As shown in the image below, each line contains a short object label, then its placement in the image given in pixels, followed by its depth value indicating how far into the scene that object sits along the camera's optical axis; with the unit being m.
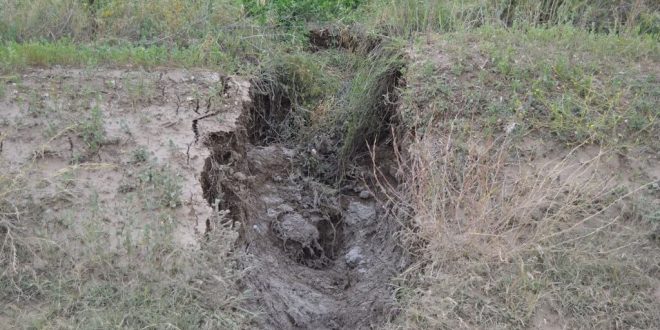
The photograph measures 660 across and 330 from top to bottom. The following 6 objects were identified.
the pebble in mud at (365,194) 6.16
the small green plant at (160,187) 4.43
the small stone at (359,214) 5.85
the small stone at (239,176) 5.35
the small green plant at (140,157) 4.77
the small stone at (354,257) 5.35
